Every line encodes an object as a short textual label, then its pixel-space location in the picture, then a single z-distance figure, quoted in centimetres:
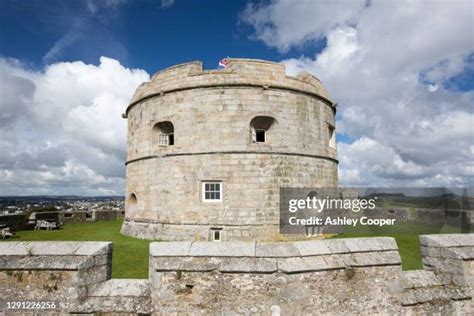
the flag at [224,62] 1312
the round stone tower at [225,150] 1200
